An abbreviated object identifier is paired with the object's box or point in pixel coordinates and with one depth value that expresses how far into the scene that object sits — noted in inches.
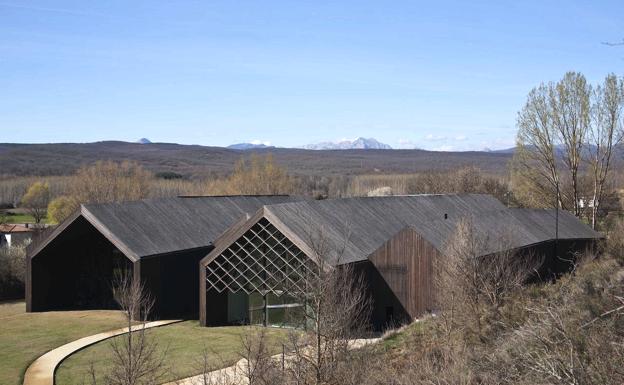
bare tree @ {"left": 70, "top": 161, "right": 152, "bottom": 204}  2723.9
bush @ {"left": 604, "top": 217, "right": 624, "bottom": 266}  1518.2
